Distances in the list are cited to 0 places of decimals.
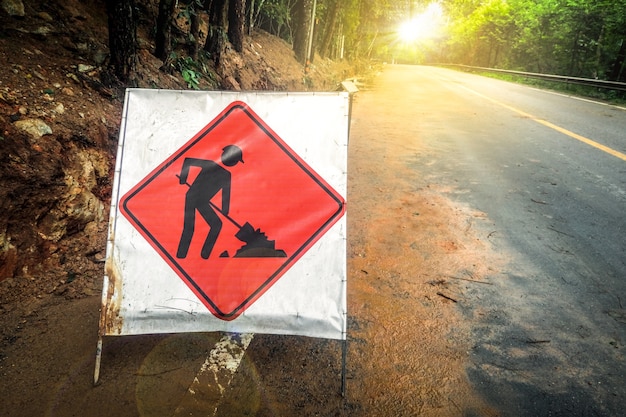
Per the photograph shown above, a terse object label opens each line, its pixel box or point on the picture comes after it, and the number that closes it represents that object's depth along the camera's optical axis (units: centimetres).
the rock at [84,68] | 373
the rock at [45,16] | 389
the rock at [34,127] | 278
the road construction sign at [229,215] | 199
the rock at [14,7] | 358
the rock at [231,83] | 662
